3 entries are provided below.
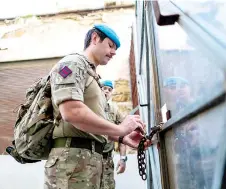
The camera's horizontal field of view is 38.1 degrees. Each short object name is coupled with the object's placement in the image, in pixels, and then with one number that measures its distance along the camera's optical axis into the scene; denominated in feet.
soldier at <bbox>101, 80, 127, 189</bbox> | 5.72
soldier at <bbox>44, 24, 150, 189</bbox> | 4.17
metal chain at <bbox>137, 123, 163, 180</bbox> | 4.42
